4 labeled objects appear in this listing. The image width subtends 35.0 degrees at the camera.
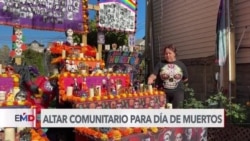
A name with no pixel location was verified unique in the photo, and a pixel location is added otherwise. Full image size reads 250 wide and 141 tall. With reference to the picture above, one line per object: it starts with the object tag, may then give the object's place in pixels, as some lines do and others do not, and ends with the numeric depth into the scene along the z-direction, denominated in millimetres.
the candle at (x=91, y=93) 5889
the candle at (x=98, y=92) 6063
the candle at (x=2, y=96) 4855
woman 6004
